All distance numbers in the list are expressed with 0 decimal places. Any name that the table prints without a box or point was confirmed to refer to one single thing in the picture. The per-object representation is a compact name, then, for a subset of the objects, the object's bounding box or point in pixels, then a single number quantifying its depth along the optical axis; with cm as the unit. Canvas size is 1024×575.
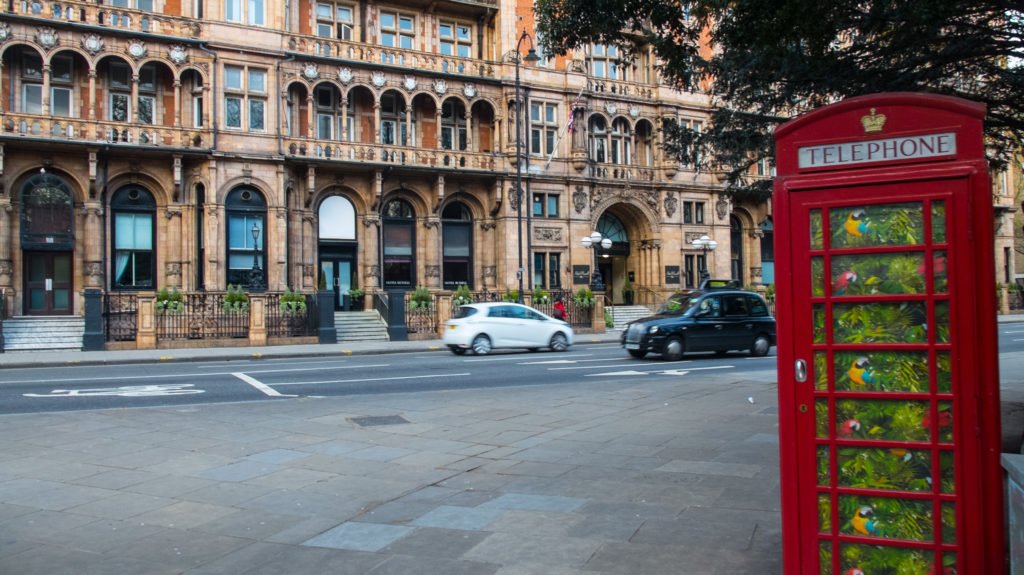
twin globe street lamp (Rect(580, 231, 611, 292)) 3625
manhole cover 1095
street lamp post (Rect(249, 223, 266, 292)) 3186
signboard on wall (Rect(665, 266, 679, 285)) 4281
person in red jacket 3297
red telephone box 384
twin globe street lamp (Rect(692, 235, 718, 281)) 3884
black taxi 2047
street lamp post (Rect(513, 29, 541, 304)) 3388
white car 2417
